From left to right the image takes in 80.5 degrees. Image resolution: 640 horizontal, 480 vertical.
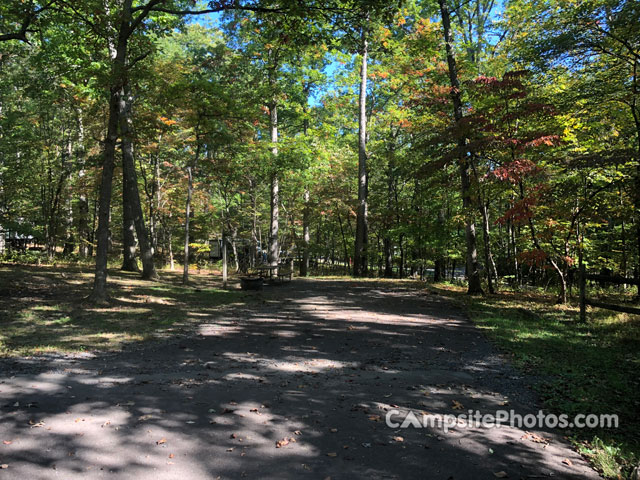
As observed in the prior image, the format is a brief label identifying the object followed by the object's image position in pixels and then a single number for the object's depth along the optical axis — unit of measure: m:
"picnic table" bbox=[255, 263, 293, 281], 15.54
